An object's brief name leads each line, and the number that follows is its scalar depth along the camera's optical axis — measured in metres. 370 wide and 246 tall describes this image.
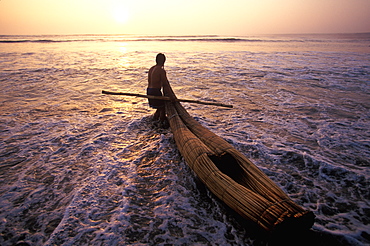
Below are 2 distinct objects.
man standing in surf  5.58
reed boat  2.15
